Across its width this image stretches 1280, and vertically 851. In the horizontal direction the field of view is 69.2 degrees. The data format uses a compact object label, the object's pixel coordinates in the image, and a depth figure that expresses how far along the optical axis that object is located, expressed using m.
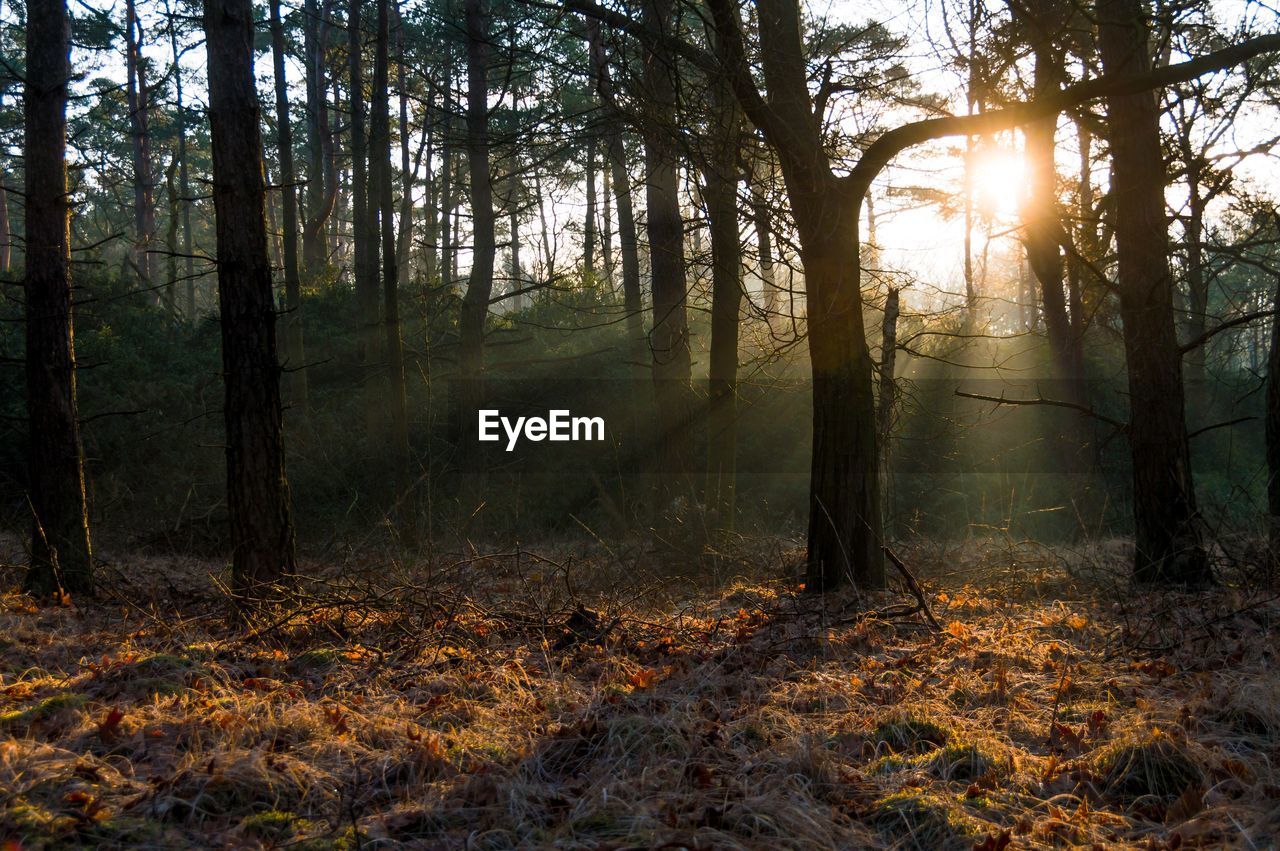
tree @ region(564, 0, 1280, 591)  7.31
